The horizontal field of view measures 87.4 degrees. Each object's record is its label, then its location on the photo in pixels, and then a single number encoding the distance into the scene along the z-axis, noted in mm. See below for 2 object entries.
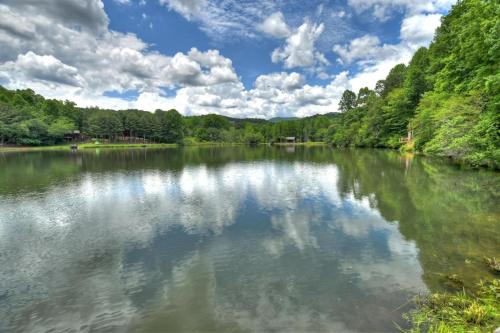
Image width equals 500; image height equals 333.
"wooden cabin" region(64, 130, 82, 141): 99100
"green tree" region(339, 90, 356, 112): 104188
